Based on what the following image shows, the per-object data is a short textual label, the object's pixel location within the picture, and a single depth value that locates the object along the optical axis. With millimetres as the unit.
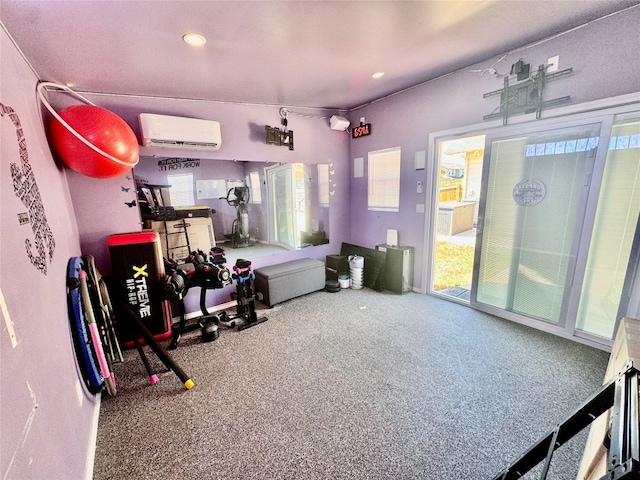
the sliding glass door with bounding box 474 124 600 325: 2316
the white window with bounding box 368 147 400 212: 3676
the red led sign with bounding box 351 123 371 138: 3845
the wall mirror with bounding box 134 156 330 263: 2969
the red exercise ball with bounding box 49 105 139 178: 1913
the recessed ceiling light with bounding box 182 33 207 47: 1810
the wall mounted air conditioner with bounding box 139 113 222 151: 2578
